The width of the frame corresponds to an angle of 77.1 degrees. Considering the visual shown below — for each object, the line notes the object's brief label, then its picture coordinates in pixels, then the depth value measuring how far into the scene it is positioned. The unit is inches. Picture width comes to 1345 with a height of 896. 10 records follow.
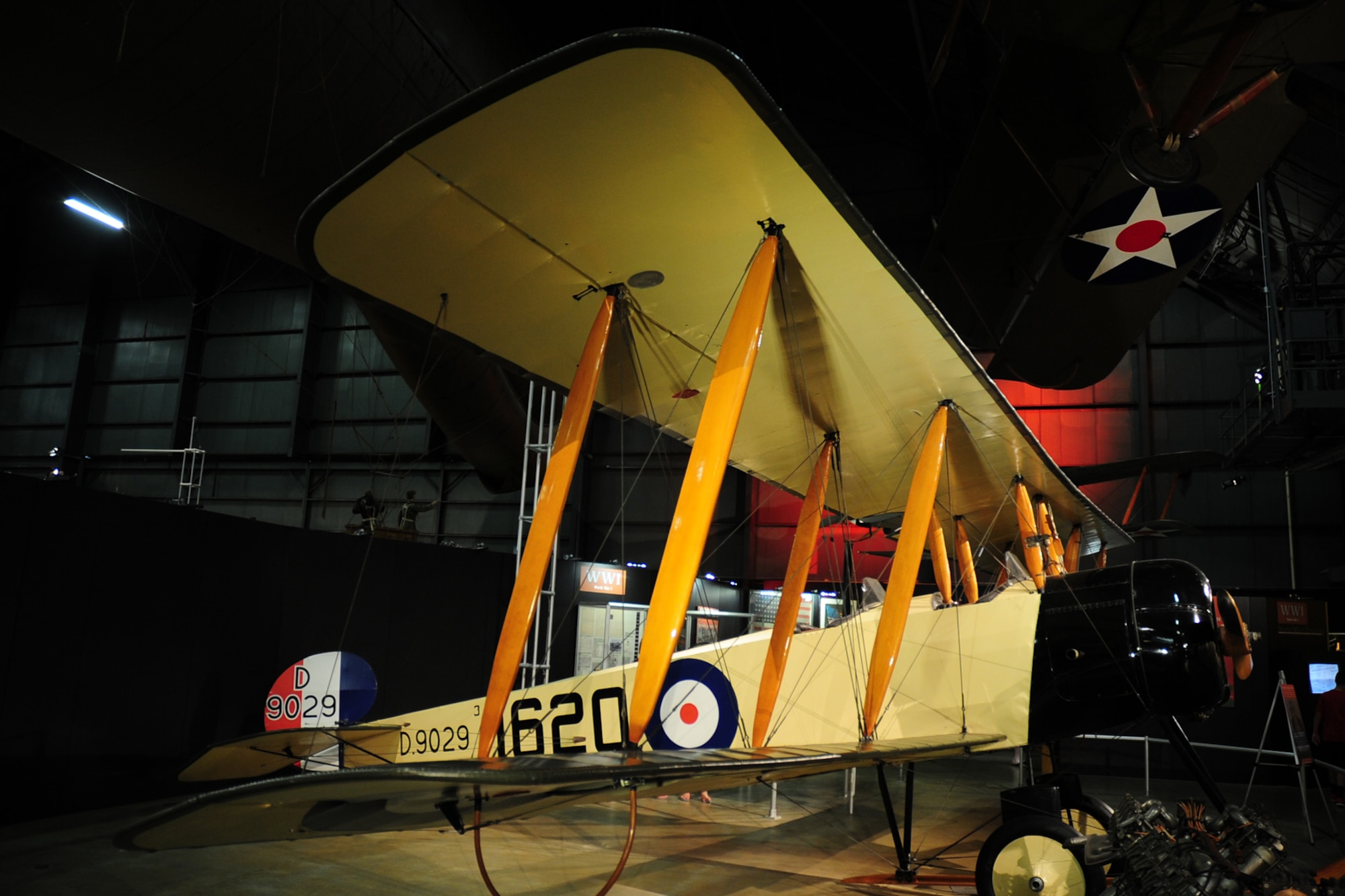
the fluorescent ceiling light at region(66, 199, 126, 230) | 346.3
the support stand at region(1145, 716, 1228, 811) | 161.8
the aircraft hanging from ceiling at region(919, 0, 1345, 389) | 182.4
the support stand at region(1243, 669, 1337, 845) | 275.0
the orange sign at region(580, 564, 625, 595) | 511.8
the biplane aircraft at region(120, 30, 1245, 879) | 100.3
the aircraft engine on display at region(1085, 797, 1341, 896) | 128.8
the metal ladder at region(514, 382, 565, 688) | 359.6
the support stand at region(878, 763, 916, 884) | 215.4
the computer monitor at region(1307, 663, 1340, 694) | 455.2
